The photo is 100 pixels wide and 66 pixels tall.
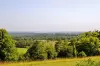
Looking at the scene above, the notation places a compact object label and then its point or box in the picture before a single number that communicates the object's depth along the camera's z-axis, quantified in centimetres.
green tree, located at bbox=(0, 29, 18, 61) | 1907
